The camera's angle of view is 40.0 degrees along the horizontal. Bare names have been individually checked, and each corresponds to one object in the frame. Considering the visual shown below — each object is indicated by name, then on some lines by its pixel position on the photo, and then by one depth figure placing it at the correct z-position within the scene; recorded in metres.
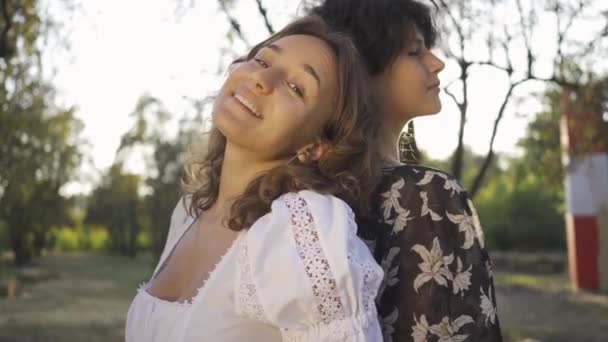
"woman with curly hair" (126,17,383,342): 1.41
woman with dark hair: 1.66
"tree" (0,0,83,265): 6.43
